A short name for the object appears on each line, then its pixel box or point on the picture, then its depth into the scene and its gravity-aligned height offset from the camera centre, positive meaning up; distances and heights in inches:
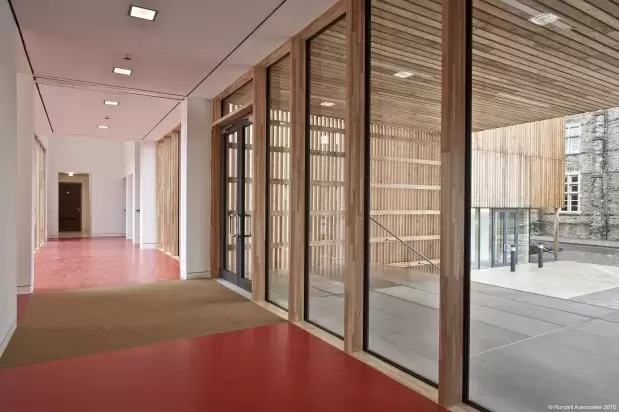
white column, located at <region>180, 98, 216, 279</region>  287.9 +7.7
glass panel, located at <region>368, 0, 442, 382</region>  142.8 +11.8
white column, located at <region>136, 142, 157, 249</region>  489.7 +7.2
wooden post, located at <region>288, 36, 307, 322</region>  183.2 +10.5
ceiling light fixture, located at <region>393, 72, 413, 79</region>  173.6 +51.6
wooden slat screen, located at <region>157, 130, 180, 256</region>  416.8 +8.3
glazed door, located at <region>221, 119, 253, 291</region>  258.2 -1.8
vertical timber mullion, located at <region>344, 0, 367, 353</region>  147.6 +9.7
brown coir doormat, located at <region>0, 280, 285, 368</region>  155.3 -53.2
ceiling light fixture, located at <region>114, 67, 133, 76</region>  230.5 +71.0
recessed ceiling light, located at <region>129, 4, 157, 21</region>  159.9 +71.9
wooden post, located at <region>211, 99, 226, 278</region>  293.0 +3.0
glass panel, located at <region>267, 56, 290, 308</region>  208.4 +9.1
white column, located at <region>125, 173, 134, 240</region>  644.7 -10.6
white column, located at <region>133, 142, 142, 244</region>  561.3 +5.7
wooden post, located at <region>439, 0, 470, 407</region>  110.8 +1.5
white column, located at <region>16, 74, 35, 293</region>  238.8 +9.3
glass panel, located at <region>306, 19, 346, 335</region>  168.2 +14.2
